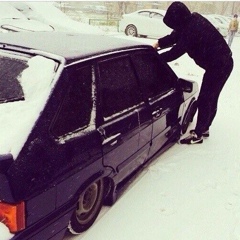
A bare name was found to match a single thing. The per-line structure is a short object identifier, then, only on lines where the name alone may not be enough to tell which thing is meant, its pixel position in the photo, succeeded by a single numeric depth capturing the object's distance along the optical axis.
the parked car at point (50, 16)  10.50
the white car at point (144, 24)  16.67
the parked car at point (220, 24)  22.33
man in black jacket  4.43
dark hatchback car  2.04
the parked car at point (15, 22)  8.21
